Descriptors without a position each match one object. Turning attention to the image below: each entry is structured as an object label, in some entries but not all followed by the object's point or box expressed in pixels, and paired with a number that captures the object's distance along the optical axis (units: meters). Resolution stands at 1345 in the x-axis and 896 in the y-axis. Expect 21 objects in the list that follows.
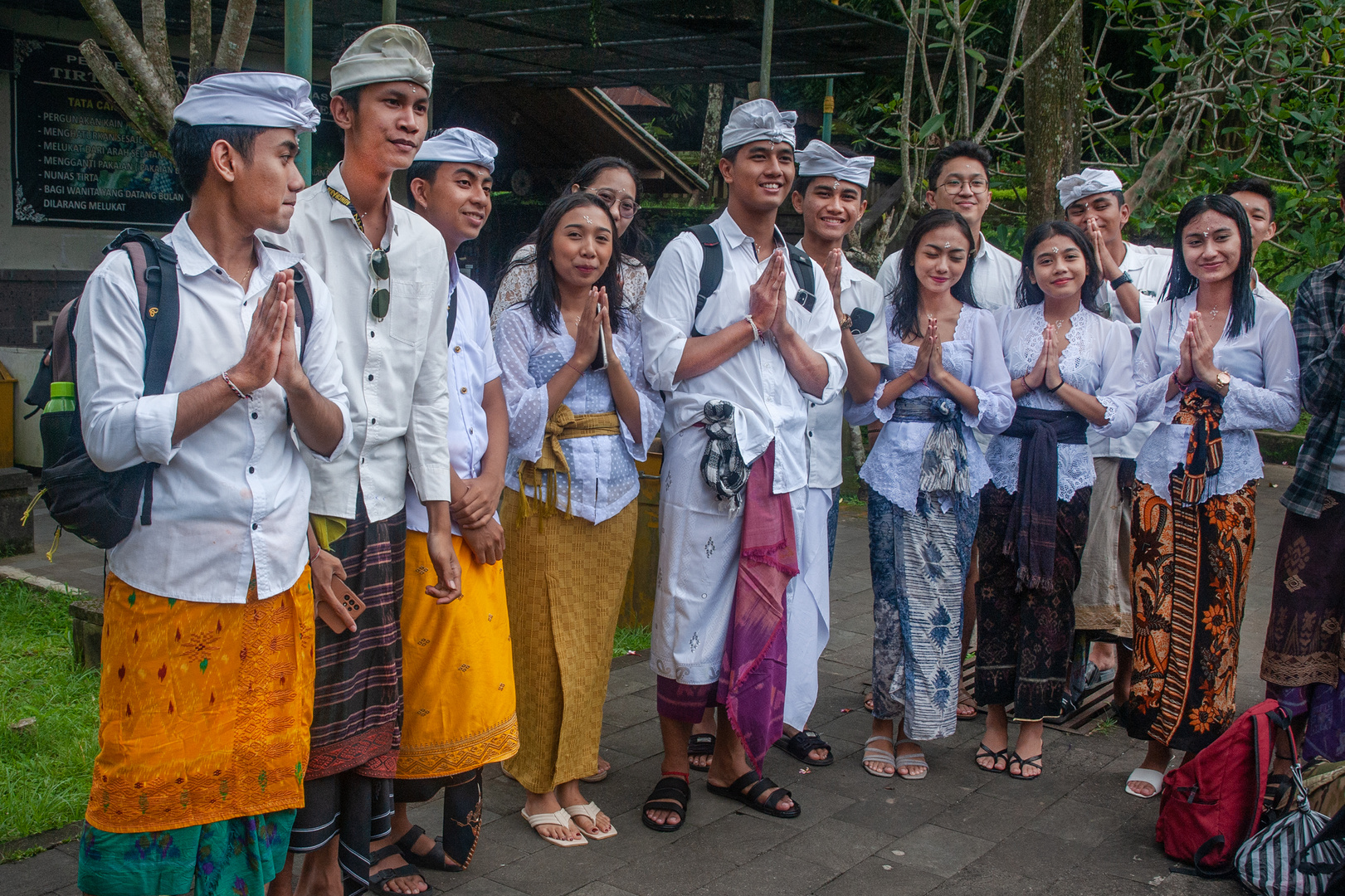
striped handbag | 3.16
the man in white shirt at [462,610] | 3.13
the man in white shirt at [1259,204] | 4.98
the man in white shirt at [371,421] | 2.83
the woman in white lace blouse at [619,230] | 3.81
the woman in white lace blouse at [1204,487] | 3.93
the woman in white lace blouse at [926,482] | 4.17
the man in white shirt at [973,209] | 4.98
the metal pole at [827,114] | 7.23
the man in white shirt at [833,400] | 4.01
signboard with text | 7.86
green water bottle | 2.34
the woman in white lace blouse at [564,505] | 3.63
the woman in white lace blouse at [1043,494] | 4.27
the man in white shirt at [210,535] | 2.34
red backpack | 3.45
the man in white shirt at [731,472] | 3.73
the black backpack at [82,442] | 2.30
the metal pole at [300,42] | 3.55
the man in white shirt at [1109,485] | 4.95
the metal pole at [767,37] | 5.73
